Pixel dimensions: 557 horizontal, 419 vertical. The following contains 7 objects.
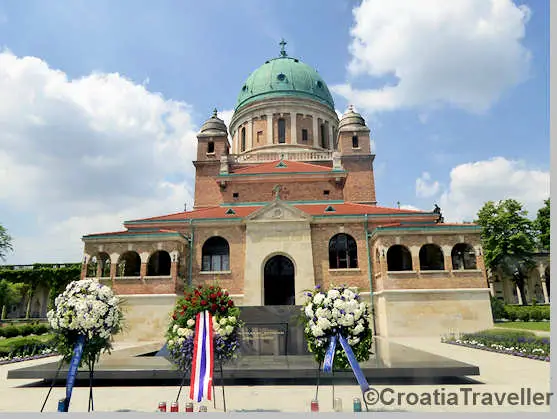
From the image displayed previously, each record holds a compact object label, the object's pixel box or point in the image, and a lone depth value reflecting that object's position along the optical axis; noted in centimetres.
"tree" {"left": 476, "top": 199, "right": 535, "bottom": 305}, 4522
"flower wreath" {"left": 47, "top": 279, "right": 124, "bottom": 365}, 772
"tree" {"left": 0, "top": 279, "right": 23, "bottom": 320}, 4012
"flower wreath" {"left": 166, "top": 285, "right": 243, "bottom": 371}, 799
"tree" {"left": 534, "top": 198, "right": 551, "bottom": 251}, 4694
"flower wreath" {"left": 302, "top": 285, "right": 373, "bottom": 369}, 773
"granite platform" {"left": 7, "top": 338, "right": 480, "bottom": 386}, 1050
